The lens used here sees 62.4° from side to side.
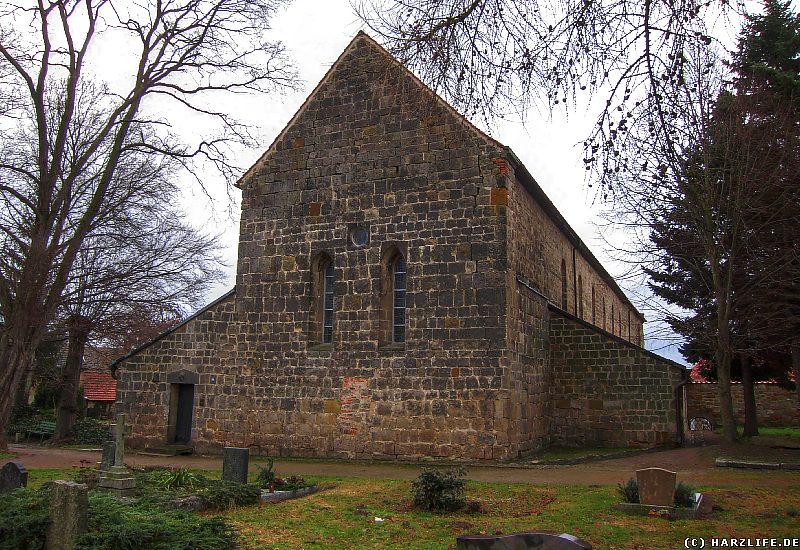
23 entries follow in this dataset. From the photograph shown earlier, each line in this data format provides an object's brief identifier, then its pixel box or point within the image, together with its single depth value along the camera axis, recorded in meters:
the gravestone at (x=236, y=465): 11.94
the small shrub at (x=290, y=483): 11.85
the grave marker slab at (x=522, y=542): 6.04
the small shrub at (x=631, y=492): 10.41
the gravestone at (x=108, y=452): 13.23
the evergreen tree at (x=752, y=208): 17.48
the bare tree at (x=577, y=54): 6.68
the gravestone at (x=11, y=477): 9.57
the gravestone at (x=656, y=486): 9.99
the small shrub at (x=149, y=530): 7.14
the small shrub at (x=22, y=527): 7.31
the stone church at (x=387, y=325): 16.42
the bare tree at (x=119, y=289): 25.16
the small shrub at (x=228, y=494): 10.41
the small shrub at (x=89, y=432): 27.69
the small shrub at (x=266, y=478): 11.76
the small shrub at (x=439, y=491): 10.10
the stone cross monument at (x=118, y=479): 9.98
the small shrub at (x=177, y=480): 11.16
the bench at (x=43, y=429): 29.48
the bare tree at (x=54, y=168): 15.77
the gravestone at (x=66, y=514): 7.34
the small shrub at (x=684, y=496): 10.06
